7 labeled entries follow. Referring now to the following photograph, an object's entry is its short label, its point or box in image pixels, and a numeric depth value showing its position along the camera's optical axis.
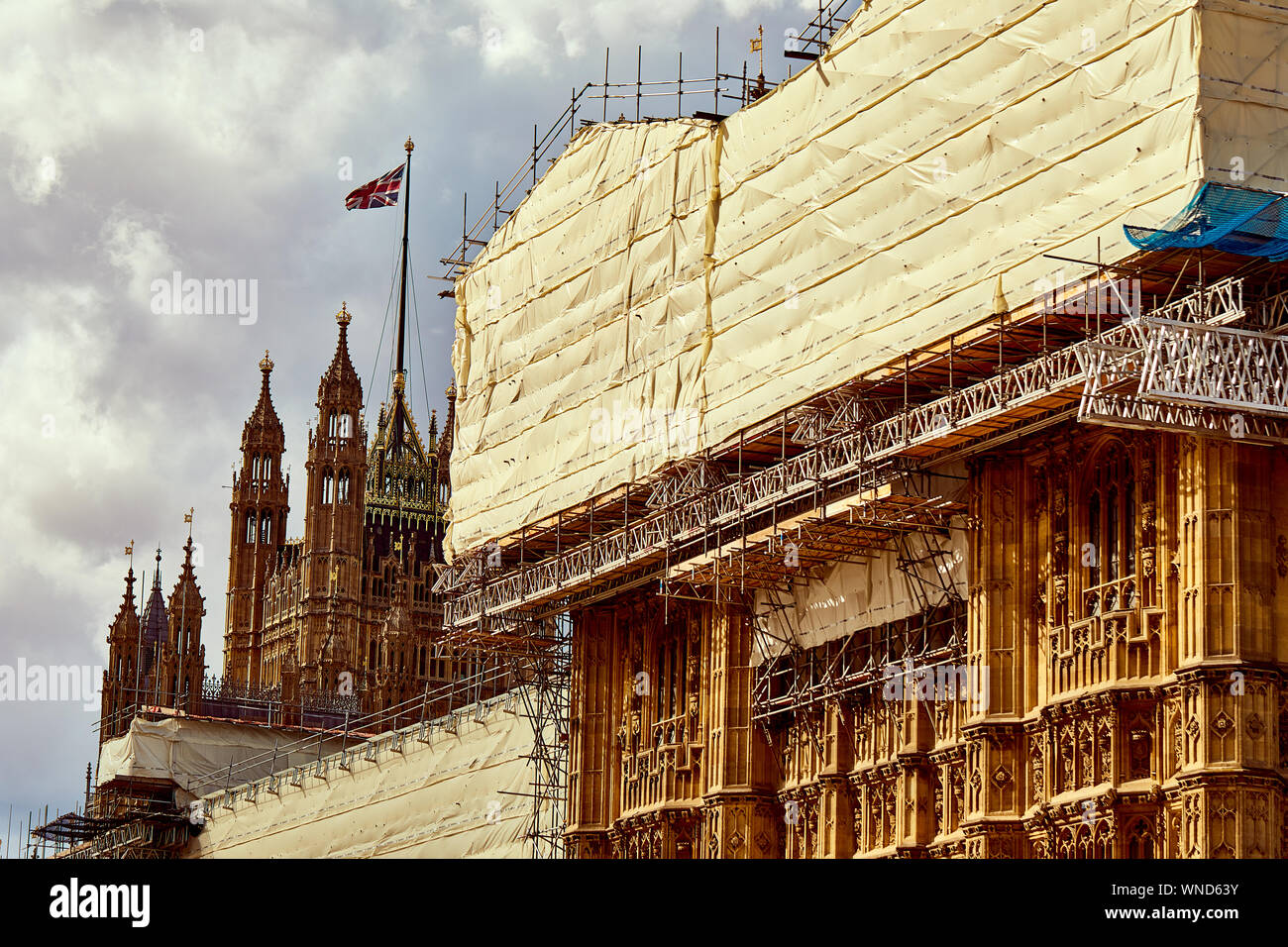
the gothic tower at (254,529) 130.25
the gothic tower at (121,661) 122.81
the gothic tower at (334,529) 124.25
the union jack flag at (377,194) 93.69
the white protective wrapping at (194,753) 91.56
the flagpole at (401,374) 141.75
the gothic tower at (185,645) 121.94
